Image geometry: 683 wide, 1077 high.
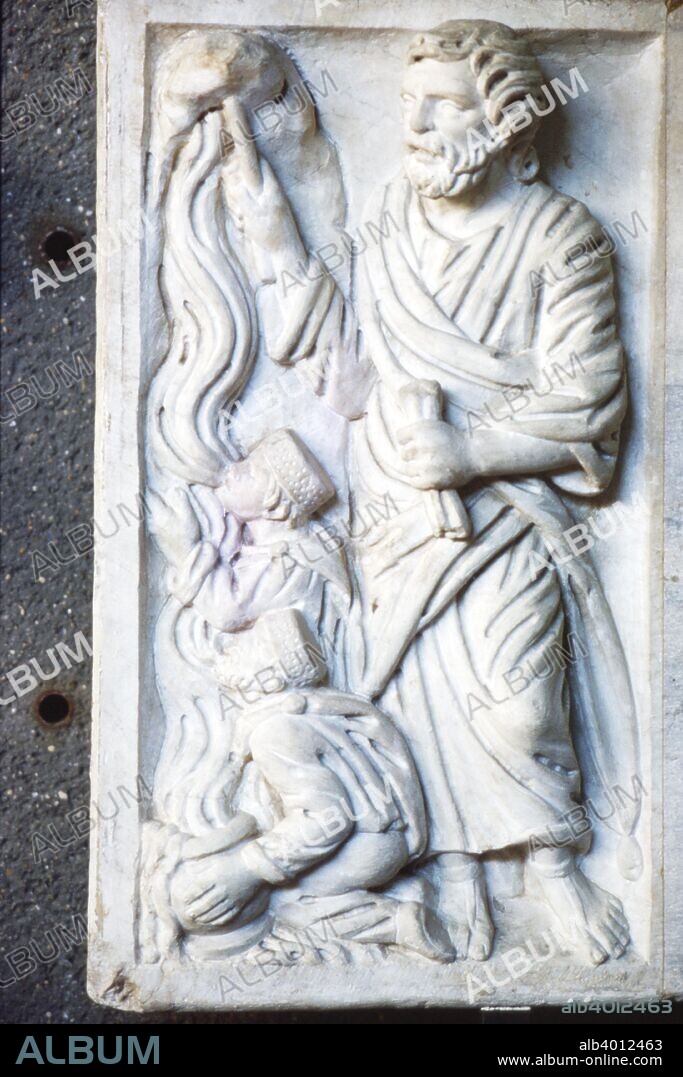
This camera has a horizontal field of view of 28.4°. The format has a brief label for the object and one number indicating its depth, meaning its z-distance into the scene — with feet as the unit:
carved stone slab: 8.00
